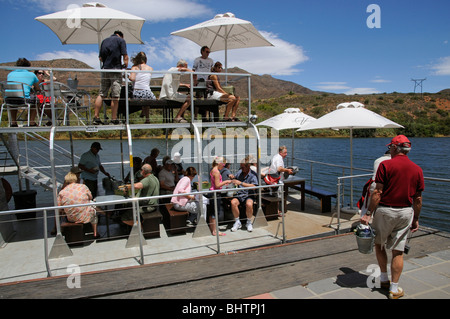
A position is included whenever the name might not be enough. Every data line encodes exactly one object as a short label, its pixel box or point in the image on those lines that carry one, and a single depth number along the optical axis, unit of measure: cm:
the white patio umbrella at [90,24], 718
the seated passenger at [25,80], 670
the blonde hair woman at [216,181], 653
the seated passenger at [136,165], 813
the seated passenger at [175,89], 722
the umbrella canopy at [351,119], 724
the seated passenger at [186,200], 648
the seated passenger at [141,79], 712
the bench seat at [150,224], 617
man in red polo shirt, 349
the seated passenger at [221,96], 773
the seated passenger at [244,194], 668
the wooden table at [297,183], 814
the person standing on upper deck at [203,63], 804
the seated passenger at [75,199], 582
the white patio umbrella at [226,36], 842
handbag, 788
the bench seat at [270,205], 723
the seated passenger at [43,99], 741
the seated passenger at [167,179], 727
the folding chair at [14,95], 649
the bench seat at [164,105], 723
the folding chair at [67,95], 670
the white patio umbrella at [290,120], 964
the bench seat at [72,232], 579
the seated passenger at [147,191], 634
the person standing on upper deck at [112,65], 671
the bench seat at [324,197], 807
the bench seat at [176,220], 635
